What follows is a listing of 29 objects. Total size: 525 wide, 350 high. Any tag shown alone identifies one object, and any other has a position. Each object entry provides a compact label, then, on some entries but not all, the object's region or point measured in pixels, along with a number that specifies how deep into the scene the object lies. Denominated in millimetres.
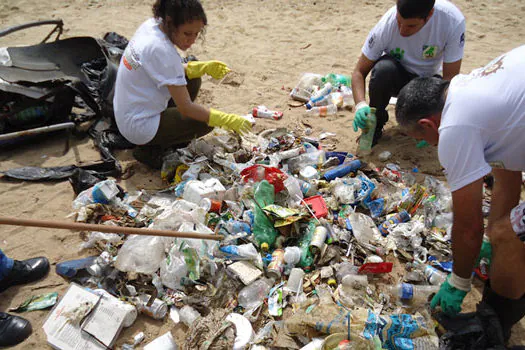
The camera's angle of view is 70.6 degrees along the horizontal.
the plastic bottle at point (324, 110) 4113
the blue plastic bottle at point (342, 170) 3123
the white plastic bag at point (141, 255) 2408
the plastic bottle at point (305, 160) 3276
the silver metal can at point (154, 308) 2225
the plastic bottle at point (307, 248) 2455
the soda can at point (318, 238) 2479
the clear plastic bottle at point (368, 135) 3270
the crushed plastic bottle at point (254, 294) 2283
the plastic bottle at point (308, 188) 2961
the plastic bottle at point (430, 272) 2316
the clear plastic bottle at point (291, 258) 2438
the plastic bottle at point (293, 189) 2891
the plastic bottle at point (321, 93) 4245
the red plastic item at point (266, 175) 2893
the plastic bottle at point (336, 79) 4461
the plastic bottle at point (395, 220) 2727
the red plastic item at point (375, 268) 2377
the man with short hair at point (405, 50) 3074
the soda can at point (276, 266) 2398
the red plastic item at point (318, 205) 2725
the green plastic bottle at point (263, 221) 2568
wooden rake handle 1812
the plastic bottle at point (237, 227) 2648
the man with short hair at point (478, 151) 1646
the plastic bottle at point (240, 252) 2430
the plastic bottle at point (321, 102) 4238
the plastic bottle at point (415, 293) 2242
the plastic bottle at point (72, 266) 2428
